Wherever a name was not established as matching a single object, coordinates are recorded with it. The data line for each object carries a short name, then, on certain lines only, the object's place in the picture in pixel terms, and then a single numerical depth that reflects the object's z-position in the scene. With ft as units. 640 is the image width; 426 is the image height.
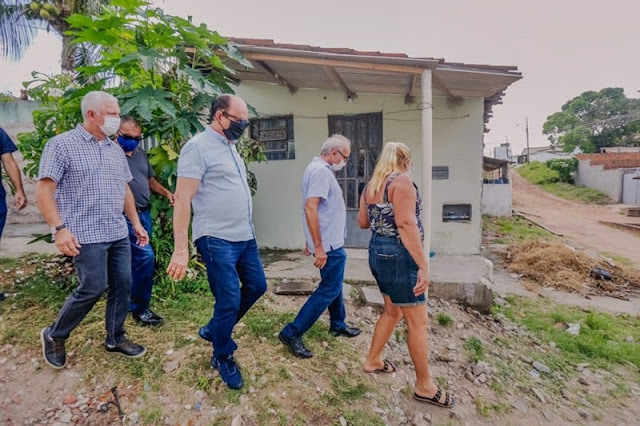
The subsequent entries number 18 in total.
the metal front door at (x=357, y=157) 18.61
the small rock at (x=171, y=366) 7.94
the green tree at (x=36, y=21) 30.37
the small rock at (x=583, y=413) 8.42
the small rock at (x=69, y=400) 7.21
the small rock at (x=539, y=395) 8.84
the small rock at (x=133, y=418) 6.77
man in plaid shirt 6.71
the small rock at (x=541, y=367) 10.13
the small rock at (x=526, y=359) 10.55
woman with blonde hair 7.15
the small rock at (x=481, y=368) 9.52
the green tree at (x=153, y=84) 9.57
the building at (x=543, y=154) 107.54
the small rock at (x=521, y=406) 8.41
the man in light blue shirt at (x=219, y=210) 6.51
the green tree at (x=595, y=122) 99.25
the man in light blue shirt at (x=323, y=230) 8.41
